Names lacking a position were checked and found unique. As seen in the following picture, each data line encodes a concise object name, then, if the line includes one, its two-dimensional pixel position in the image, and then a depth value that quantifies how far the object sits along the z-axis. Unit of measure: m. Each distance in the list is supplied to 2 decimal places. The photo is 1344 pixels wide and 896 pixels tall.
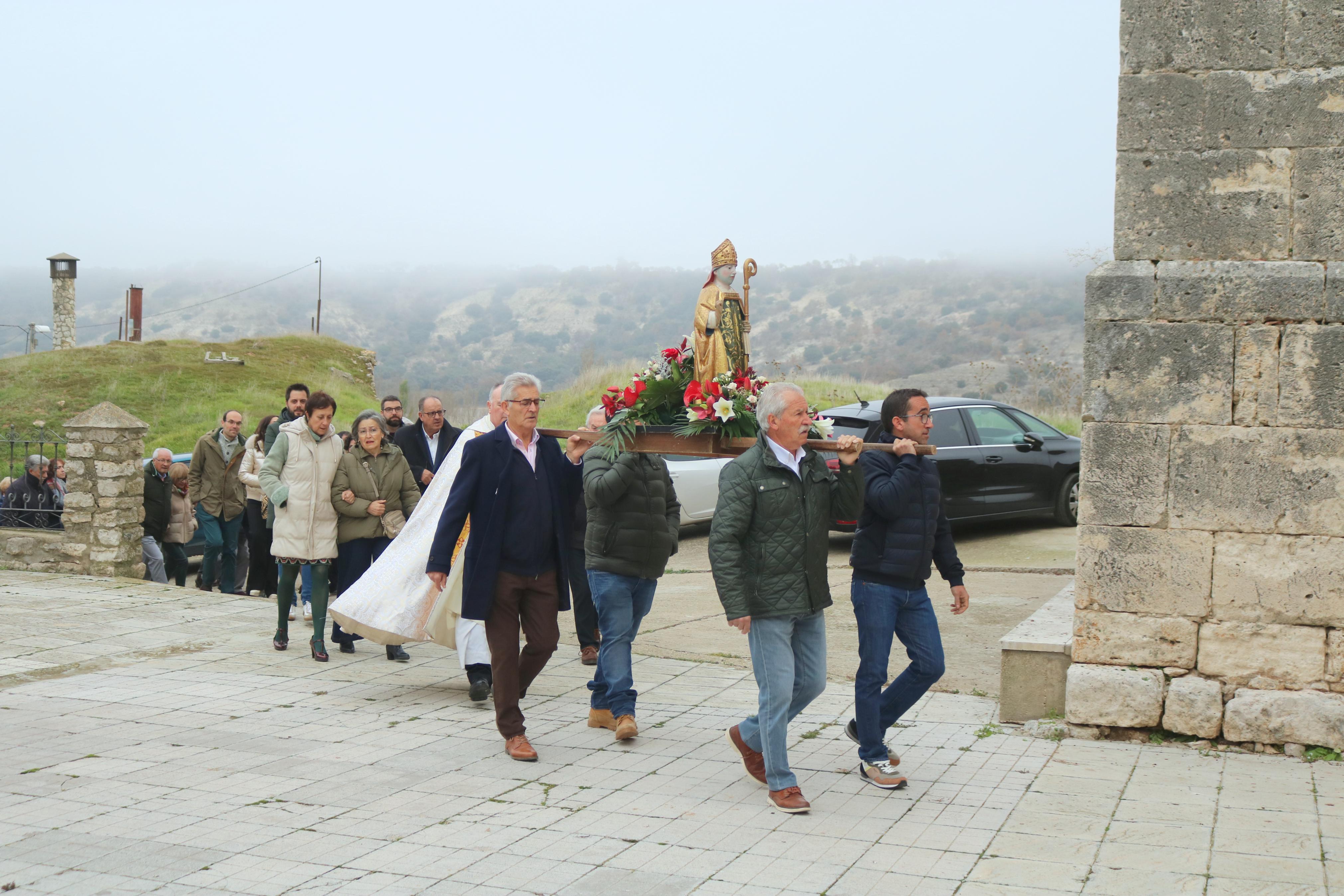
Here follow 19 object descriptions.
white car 14.35
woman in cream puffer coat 8.23
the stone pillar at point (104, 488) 11.80
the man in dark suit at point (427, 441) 9.36
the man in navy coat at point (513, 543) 5.86
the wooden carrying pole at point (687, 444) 5.60
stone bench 6.19
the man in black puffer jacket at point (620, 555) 6.17
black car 12.56
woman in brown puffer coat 12.16
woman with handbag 8.24
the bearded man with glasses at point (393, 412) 10.02
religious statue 5.88
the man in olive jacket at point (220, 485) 11.21
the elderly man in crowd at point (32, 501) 12.55
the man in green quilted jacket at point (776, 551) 4.91
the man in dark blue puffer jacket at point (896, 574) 5.18
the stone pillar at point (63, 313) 44.88
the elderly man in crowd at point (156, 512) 11.99
